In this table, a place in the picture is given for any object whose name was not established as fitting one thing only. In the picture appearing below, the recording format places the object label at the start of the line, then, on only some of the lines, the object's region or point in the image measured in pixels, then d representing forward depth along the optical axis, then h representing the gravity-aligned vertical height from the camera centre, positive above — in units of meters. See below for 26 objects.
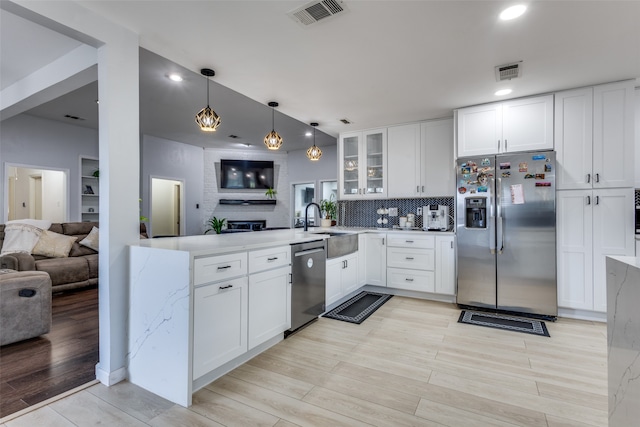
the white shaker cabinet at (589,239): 3.03 -0.29
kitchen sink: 3.33 -0.38
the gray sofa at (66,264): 3.79 -0.69
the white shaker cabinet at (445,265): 3.73 -0.67
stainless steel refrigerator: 3.21 -0.23
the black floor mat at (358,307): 3.29 -1.15
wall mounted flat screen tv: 8.00 +1.02
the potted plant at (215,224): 7.65 -0.31
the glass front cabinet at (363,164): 4.62 +0.76
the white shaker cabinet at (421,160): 4.13 +0.74
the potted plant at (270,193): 8.03 +0.51
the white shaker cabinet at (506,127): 3.32 +0.98
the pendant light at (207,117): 2.88 +0.92
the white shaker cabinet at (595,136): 3.02 +0.78
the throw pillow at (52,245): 4.30 -0.48
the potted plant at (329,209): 5.18 +0.04
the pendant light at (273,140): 3.71 +0.89
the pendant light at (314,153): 4.48 +0.88
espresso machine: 4.19 -0.09
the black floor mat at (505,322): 2.96 -1.16
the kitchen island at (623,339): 1.12 -0.52
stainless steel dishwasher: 2.76 -0.69
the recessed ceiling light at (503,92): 3.25 +1.31
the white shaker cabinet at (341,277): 3.35 -0.78
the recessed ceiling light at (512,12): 1.96 +1.33
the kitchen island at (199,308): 1.82 -0.65
